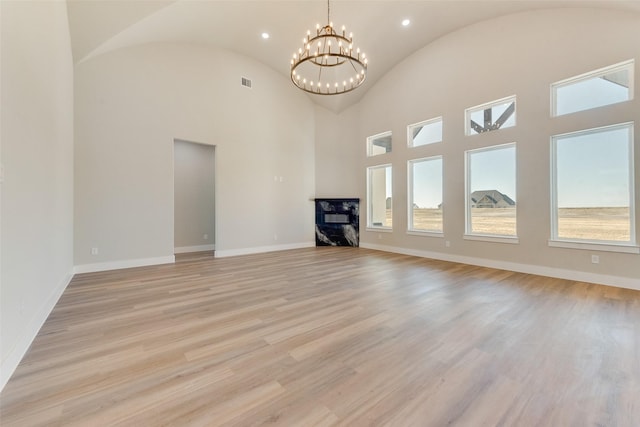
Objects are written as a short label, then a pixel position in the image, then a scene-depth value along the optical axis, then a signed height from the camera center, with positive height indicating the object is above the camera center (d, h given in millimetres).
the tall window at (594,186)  3891 +387
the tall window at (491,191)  5012 +385
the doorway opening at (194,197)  6988 +398
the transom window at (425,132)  6105 +1880
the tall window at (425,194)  6133 +400
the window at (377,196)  7516 +436
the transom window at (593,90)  3900 +1890
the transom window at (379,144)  7234 +1888
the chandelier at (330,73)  6334 +3592
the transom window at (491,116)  4996 +1878
